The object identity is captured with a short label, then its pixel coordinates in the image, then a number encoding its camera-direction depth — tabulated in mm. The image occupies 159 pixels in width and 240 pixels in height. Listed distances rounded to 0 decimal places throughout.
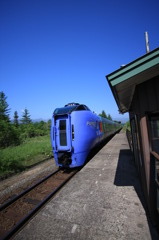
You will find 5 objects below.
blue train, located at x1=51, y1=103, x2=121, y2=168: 7137
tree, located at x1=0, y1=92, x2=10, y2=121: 52875
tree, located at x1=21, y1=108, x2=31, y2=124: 85938
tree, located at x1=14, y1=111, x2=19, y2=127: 77562
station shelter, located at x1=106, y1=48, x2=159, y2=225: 2910
